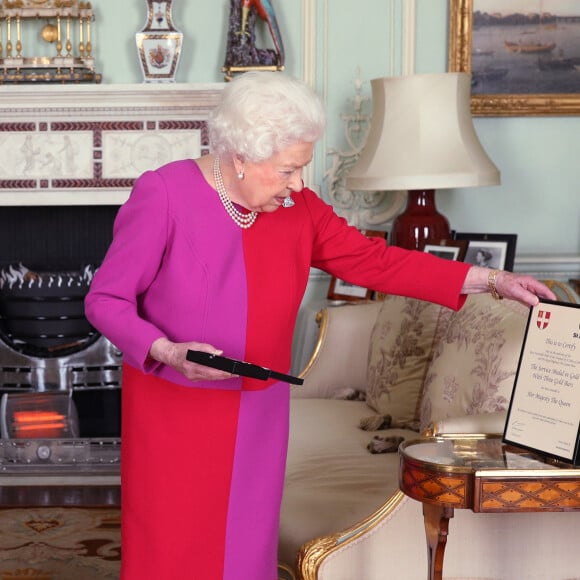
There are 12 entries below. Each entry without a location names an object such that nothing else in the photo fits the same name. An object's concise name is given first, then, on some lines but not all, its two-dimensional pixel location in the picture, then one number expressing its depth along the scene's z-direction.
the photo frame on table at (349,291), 4.49
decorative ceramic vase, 4.66
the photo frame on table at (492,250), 3.99
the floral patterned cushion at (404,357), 3.18
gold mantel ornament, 4.70
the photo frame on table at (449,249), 3.90
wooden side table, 1.87
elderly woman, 2.02
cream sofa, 2.27
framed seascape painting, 4.68
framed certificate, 1.92
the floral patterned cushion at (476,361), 2.45
